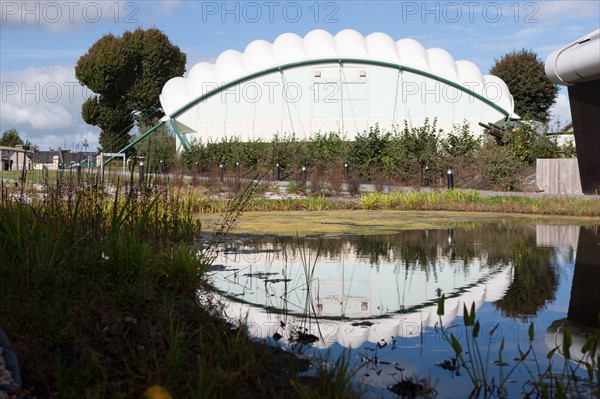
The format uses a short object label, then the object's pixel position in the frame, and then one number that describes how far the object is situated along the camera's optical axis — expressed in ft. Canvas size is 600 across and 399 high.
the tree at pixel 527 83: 149.18
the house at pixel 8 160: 130.02
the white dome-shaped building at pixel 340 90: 110.83
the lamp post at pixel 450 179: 67.31
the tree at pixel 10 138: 185.98
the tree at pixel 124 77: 151.12
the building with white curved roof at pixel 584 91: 43.37
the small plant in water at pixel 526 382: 10.39
